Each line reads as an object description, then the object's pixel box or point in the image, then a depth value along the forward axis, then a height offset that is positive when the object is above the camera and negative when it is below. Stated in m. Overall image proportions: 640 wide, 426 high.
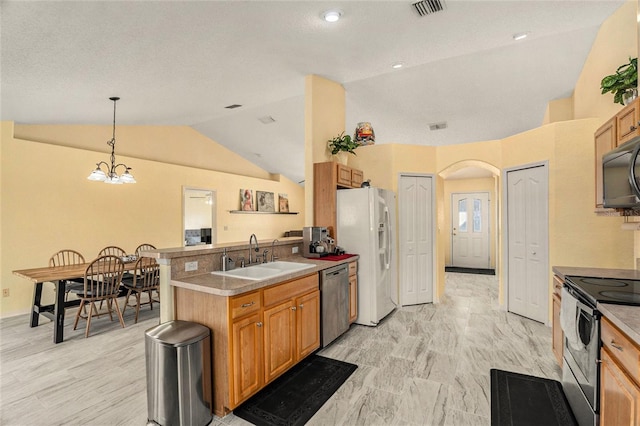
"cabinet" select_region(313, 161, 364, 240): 4.06 +0.38
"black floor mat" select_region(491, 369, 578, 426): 2.12 -1.44
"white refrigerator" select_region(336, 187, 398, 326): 3.92 -0.31
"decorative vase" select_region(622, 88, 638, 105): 2.43 +0.98
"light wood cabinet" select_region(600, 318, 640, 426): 1.31 -0.78
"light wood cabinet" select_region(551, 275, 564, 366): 2.53 -0.98
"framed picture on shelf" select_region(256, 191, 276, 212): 8.79 +0.47
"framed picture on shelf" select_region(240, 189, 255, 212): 8.23 +0.47
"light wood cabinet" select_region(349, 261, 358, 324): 3.78 -0.96
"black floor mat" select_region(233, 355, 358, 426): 2.16 -1.43
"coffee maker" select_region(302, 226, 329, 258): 3.71 -0.31
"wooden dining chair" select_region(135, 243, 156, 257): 5.31 -0.53
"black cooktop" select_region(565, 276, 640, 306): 1.75 -0.49
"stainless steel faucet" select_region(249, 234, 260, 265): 3.08 -0.34
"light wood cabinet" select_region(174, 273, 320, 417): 2.11 -0.90
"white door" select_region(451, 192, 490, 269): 8.44 -0.40
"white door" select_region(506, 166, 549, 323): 4.01 -0.36
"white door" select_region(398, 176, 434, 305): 4.82 -0.36
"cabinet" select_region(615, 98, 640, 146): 1.93 +0.64
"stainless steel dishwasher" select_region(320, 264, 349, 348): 3.16 -0.95
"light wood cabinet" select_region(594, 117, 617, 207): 2.30 +0.58
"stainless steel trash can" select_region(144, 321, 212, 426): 1.95 -1.06
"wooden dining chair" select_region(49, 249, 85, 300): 4.25 -0.66
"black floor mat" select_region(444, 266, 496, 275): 7.85 -1.47
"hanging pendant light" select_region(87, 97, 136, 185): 4.07 +0.59
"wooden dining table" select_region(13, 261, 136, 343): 3.51 -0.87
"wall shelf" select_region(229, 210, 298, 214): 7.95 +0.15
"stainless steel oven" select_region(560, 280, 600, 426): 1.74 -0.91
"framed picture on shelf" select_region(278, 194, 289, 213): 9.59 +0.46
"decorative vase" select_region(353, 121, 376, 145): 4.82 +1.31
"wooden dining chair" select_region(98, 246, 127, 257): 5.22 -0.60
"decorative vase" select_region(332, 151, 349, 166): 4.56 +0.91
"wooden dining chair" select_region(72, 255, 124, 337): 3.80 -0.87
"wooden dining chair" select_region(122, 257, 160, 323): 4.27 -0.92
